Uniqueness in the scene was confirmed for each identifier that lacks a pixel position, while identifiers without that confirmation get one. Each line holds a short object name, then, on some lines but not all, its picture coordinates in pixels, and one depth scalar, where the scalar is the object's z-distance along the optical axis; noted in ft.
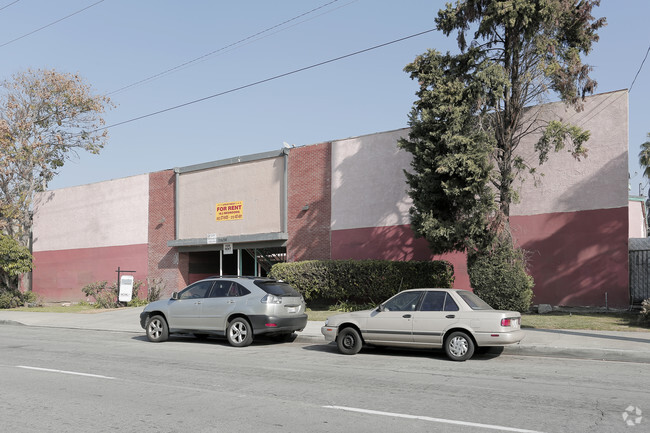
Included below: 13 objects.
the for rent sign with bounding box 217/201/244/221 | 84.28
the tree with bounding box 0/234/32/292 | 95.50
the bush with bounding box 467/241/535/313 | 50.47
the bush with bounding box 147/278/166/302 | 90.74
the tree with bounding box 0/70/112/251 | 99.96
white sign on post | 84.89
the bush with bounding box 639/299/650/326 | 45.20
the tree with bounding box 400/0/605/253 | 50.96
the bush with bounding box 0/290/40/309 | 96.68
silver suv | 41.60
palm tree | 165.43
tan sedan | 33.83
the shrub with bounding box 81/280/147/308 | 85.66
